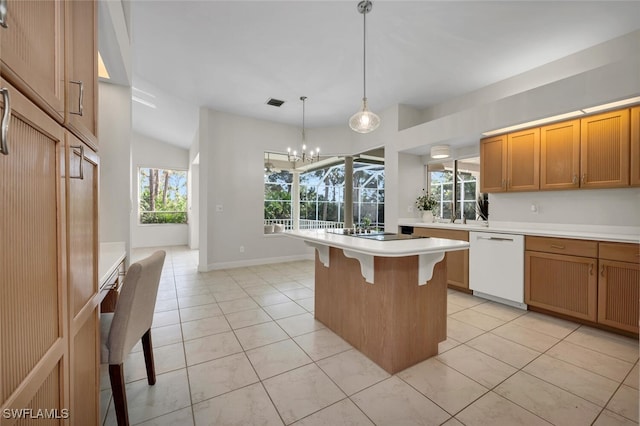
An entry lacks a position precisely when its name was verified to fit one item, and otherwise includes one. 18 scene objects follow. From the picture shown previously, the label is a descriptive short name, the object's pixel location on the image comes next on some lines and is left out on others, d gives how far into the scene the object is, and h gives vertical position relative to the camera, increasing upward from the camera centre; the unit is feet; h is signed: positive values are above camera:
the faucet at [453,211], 14.33 -0.07
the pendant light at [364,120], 8.82 +3.01
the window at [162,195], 24.99 +1.42
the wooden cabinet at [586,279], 7.57 -2.17
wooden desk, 5.04 -1.23
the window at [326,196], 19.48 +1.12
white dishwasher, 9.81 -2.20
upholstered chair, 4.40 -2.01
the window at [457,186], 13.76 +1.34
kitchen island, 6.20 -2.17
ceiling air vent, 14.65 +6.04
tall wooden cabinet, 1.93 -0.09
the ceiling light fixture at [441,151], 13.38 +2.99
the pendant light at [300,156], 14.55 +3.17
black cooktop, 7.35 -0.73
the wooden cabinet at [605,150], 8.25 +1.95
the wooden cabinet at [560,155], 9.28 +1.98
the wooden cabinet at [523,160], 10.28 +1.99
